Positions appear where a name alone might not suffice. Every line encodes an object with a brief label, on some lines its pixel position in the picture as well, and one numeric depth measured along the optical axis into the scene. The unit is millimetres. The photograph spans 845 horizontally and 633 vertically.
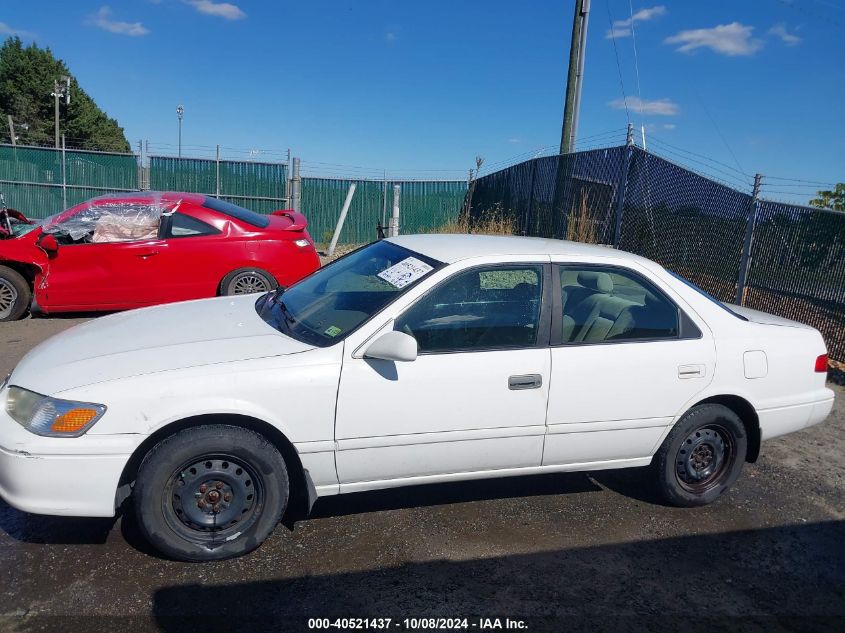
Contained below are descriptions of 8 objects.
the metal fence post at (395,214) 13805
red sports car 7676
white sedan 3176
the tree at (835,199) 11531
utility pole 12891
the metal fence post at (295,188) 17000
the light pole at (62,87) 48769
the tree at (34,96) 52062
